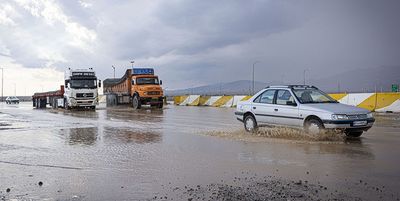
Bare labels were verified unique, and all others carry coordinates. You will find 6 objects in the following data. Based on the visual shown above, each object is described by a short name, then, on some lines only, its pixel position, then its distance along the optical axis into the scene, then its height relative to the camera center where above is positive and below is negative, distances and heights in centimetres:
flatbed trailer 3572 +51
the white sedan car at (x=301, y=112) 1028 -30
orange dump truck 3450 +124
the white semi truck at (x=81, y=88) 3275 +126
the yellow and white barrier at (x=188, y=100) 4259 +23
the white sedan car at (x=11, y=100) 7306 +77
